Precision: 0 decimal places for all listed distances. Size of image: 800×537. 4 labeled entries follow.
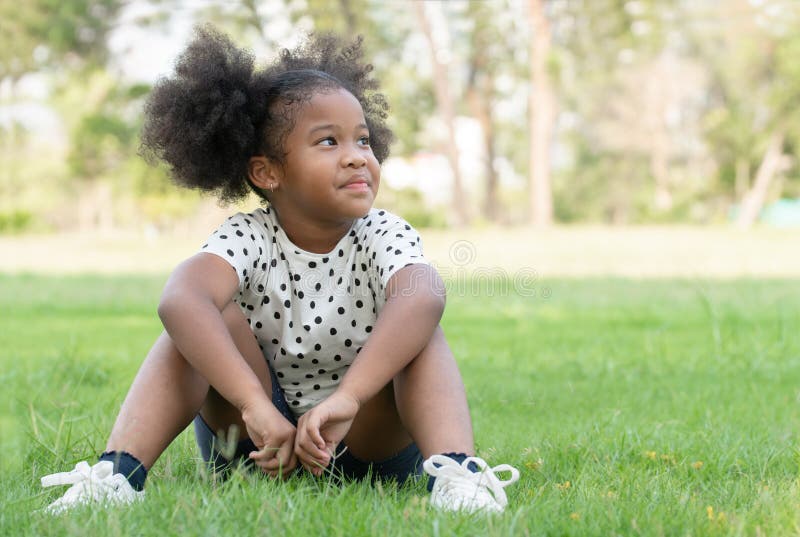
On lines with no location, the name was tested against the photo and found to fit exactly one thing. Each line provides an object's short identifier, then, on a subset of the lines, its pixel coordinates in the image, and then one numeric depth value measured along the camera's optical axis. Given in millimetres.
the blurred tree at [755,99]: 28391
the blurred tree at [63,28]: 17688
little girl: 1994
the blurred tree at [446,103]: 20344
